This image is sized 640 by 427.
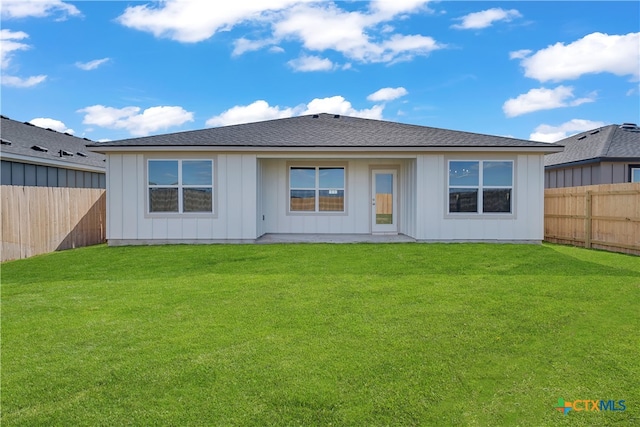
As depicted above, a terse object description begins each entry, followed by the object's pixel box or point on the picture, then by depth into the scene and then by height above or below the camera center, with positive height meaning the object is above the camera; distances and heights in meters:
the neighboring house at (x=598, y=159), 14.62 +1.76
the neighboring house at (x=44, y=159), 11.97 +1.60
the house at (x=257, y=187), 11.24 +0.57
